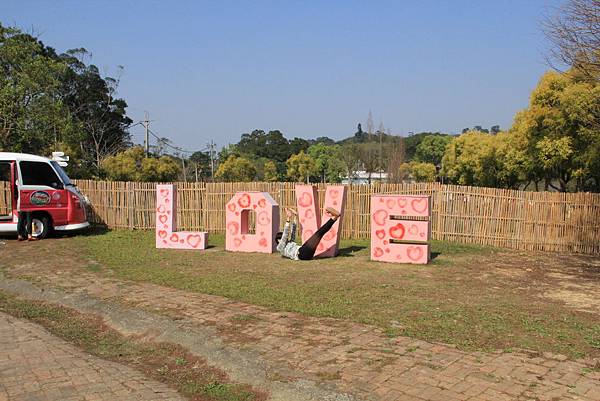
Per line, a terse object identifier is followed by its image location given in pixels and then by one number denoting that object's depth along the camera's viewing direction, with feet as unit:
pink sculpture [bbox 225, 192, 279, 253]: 41.45
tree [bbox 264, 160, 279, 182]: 173.99
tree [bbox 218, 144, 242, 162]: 202.39
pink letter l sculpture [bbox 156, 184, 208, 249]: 43.29
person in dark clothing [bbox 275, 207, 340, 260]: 37.47
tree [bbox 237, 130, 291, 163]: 264.87
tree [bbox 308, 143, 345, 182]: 183.93
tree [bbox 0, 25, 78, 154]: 65.67
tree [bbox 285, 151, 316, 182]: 173.94
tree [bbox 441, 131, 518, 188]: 96.94
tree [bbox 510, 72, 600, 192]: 63.77
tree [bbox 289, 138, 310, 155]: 265.95
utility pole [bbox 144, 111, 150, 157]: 138.26
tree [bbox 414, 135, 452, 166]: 218.18
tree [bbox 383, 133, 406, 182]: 121.54
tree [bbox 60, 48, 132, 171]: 132.67
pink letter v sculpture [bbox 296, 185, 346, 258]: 40.06
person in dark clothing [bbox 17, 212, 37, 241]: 46.93
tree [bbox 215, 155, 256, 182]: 145.89
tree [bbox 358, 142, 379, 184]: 144.46
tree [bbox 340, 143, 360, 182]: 153.28
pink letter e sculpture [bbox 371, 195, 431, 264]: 37.14
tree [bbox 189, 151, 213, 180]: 212.84
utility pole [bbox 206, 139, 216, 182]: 184.28
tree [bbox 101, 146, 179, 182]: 121.70
